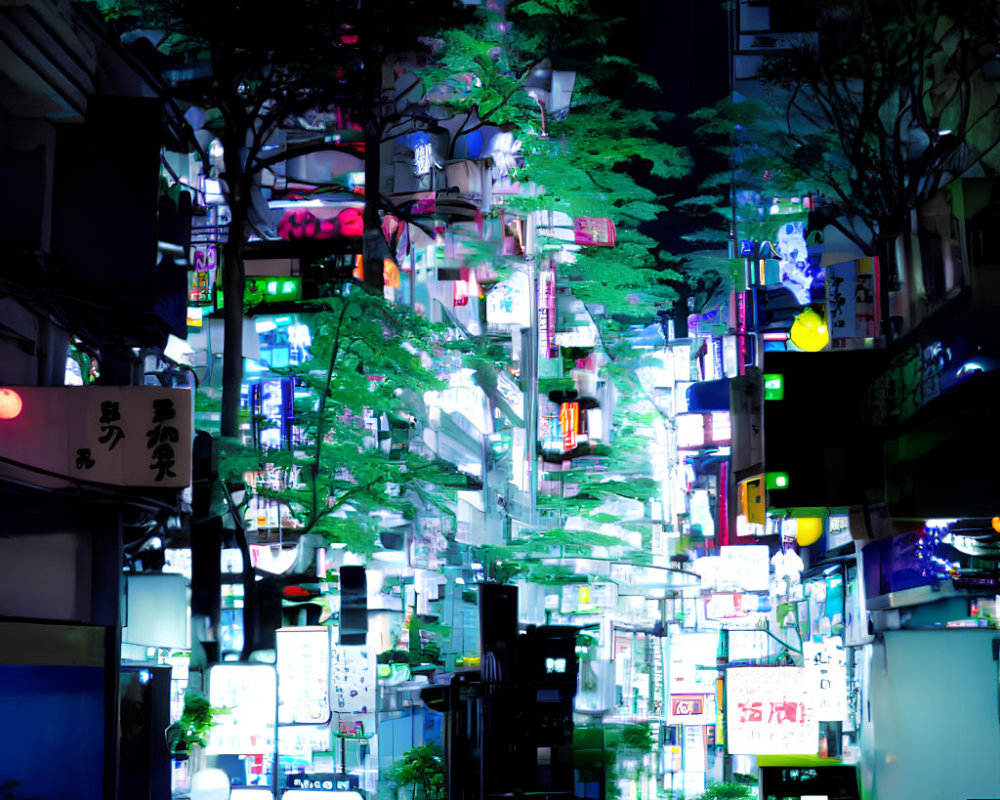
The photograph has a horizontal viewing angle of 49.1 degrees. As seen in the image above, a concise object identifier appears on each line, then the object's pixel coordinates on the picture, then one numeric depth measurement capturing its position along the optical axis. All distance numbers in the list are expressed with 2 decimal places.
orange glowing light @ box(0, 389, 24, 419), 9.35
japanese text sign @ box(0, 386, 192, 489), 9.45
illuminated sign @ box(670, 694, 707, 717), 27.19
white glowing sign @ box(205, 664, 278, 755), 16.41
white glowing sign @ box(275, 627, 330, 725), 19.11
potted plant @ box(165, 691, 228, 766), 15.63
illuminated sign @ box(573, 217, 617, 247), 29.30
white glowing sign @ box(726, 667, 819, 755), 20.06
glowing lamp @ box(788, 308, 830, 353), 16.05
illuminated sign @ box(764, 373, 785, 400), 13.73
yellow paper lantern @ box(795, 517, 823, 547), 18.89
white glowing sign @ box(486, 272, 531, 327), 27.16
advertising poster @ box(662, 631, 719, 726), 27.23
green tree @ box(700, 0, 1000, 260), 13.98
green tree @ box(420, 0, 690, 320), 24.34
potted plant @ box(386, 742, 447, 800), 20.05
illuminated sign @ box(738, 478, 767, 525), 17.70
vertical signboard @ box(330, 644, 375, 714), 20.62
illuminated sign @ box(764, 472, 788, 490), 13.71
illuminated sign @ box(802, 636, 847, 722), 21.75
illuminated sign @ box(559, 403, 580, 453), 32.19
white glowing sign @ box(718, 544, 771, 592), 28.02
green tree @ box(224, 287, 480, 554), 17.09
